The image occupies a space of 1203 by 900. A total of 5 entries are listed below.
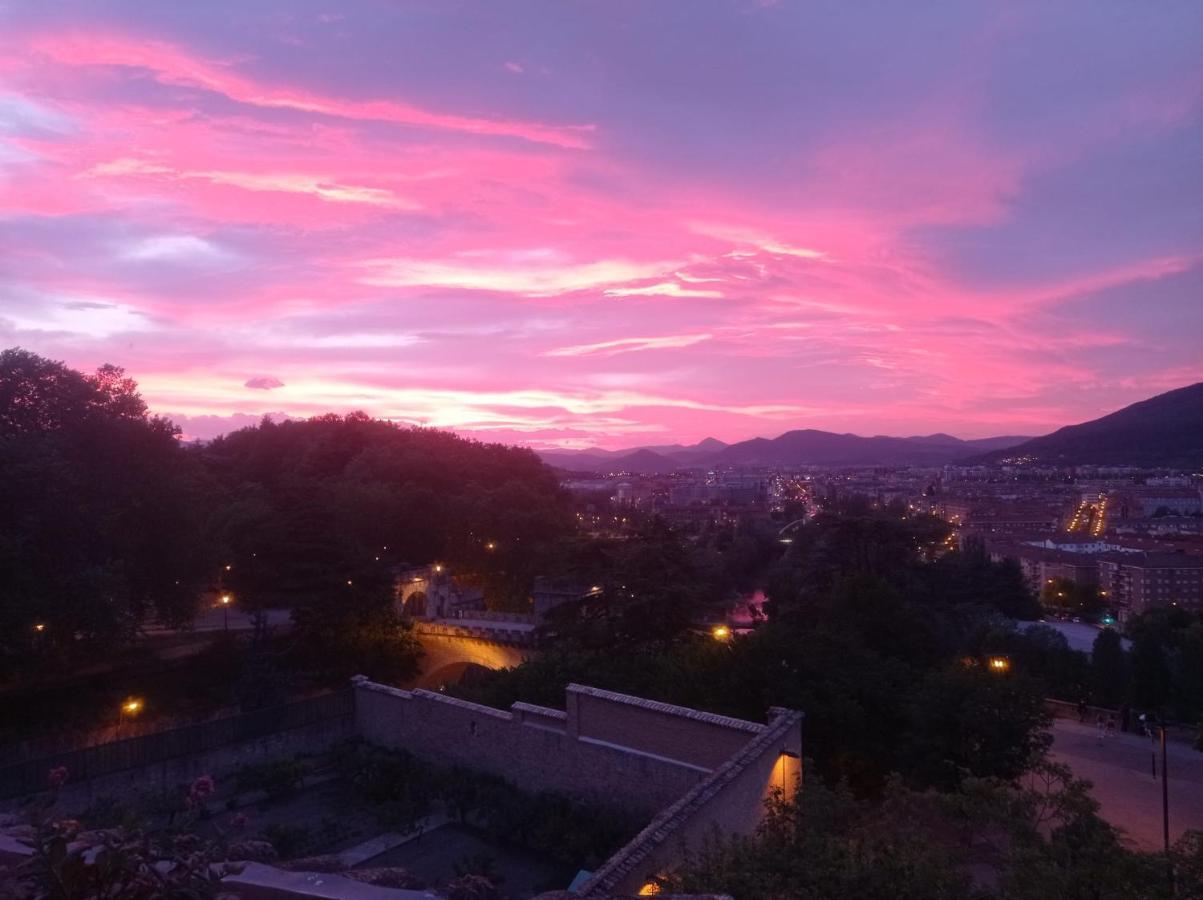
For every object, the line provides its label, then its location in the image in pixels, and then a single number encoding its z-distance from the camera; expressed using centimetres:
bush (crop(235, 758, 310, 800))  1501
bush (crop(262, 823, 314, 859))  1184
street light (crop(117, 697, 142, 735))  1816
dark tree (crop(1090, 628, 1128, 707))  2203
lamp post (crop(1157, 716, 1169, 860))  1234
